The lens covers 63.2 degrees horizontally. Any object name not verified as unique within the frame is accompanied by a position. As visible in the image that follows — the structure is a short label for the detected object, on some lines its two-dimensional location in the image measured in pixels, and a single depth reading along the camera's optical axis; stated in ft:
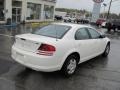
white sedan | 8.44
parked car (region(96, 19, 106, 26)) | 61.47
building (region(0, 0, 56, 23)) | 41.14
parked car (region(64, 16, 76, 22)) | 80.96
